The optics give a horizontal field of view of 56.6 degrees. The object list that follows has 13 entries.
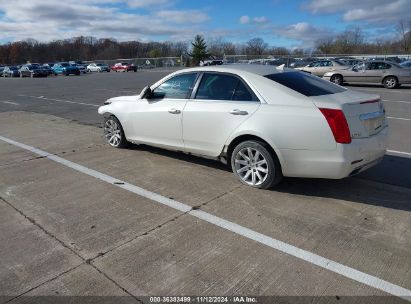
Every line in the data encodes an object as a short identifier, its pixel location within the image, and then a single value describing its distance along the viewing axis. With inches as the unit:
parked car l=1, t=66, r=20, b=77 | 1988.7
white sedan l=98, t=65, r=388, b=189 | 171.8
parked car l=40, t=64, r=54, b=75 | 1901.5
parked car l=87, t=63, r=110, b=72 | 2389.3
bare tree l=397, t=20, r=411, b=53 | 2716.8
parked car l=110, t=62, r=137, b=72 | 2176.4
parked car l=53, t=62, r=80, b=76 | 2014.0
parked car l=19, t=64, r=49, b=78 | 1834.4
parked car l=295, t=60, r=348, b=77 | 877.2
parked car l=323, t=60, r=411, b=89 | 768.9
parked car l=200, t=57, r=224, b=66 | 1666.1
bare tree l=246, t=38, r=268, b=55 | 3789.4
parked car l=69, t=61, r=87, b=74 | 2292.0
